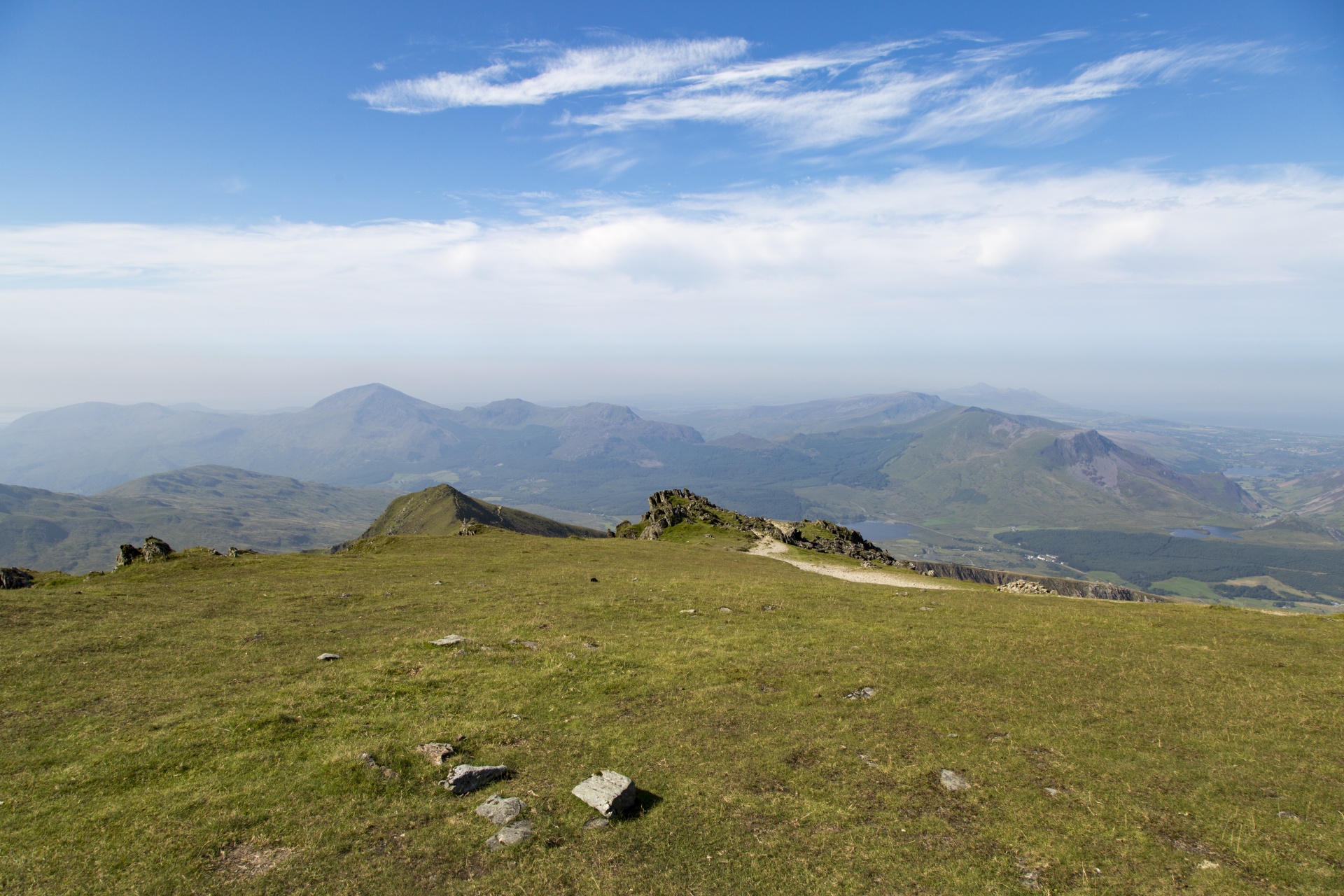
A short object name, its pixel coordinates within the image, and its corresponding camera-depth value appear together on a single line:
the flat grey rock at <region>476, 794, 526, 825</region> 13.80
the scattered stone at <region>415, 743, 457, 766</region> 16.37
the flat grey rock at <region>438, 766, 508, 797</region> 15.03
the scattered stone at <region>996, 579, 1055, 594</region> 56.01
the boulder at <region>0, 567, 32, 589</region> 36.00
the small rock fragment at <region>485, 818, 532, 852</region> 12.92
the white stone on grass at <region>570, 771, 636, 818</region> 13.91
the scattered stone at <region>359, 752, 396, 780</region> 15.50
